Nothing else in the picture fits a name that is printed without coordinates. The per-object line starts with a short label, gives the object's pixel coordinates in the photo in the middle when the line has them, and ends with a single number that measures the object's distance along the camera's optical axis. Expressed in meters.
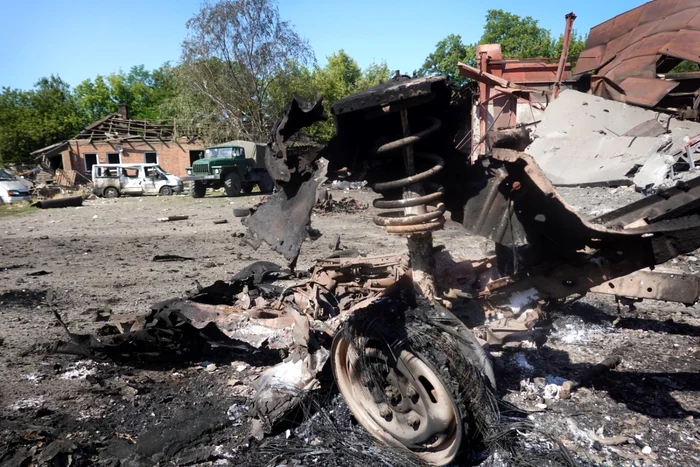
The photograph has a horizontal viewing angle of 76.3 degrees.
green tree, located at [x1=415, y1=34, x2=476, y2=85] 53.06
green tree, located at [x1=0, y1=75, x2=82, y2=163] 40.47
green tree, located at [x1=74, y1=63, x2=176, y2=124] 60.61
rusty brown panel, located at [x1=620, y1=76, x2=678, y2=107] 10.71
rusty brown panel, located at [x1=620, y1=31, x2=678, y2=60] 11.45
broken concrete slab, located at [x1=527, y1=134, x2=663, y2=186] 9.31
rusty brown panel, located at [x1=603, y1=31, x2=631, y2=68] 13.00
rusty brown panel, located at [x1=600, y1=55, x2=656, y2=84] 11.40
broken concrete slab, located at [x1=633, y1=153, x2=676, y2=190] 8.32
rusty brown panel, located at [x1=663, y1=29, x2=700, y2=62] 10.80
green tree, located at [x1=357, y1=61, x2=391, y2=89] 50.98
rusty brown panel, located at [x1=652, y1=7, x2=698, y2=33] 11.20
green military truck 22.14
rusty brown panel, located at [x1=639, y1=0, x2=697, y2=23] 11.52
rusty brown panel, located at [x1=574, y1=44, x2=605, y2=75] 13.62
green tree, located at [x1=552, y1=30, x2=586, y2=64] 46.02
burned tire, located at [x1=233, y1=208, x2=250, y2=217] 14.06
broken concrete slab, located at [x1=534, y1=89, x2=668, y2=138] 10.36
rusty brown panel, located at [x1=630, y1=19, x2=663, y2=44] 12.13
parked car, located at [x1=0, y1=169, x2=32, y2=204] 19.91
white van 23.59
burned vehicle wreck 2.40
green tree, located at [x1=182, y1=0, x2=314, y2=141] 28.45
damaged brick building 36.41
